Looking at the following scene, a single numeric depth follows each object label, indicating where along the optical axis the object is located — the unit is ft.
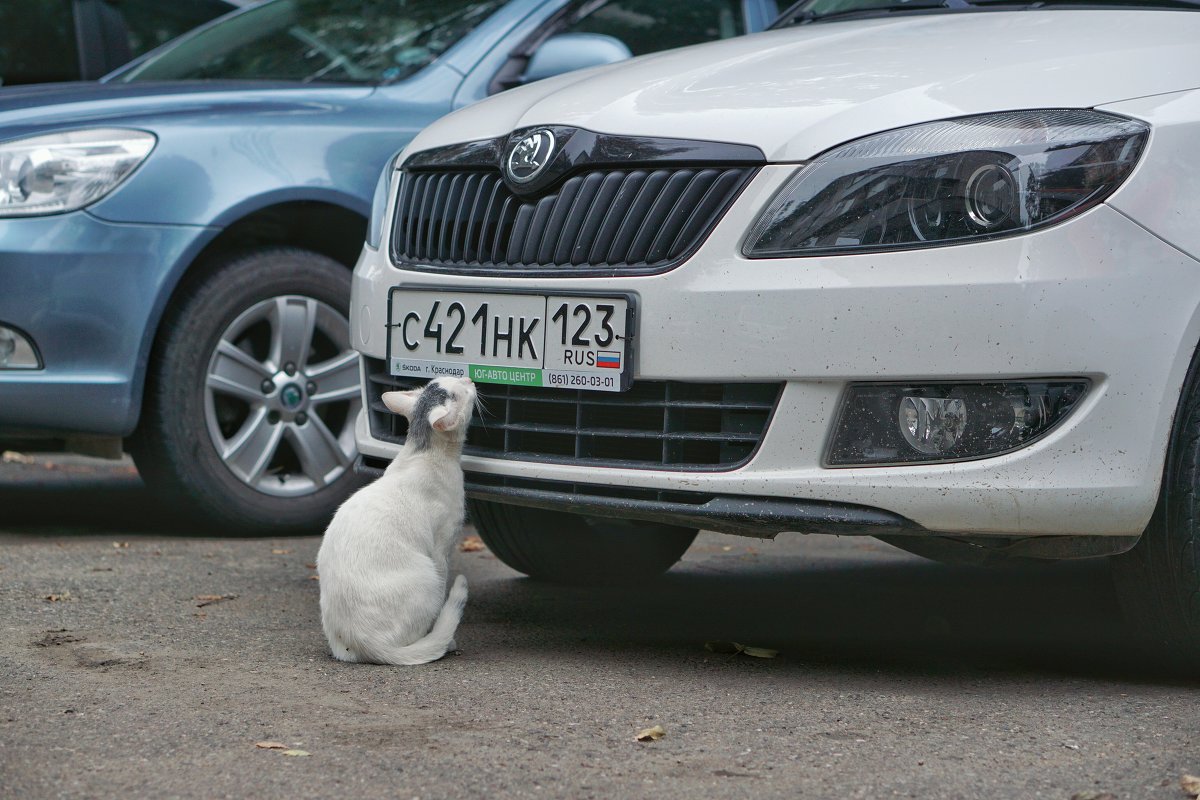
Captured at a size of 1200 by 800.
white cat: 22.62
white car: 20.15
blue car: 30.94
